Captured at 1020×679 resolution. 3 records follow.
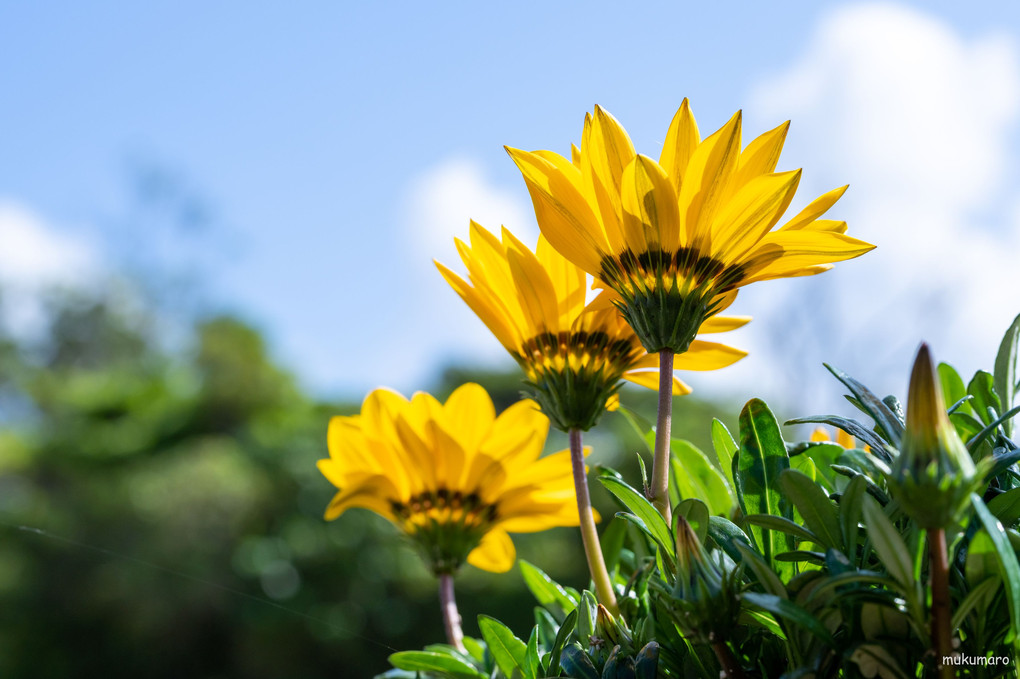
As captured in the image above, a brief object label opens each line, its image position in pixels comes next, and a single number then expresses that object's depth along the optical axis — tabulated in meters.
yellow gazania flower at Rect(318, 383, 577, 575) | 0.50
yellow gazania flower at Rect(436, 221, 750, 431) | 0.44
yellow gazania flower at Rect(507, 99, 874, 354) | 0.36
